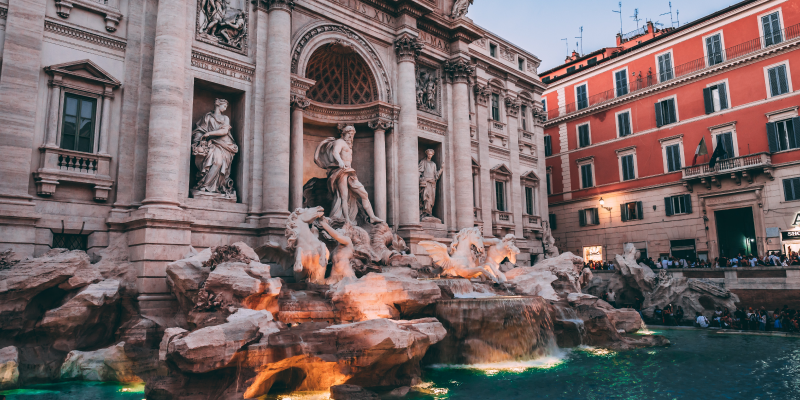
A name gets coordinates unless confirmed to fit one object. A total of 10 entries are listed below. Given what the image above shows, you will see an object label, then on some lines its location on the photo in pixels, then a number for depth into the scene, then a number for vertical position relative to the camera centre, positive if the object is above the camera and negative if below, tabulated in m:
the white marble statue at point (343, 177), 17.81 +3.07
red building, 24.75 +6.59
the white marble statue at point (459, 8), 23.05 +11.26
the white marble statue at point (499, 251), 16.89 +0.47
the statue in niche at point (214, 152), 14.84 +3.31
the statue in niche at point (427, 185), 21.59 +3.36
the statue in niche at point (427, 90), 22.33 +7.50
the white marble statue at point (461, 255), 16.08 +0.34
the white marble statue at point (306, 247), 12.97 +0.54
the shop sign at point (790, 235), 23.83 +1.19
